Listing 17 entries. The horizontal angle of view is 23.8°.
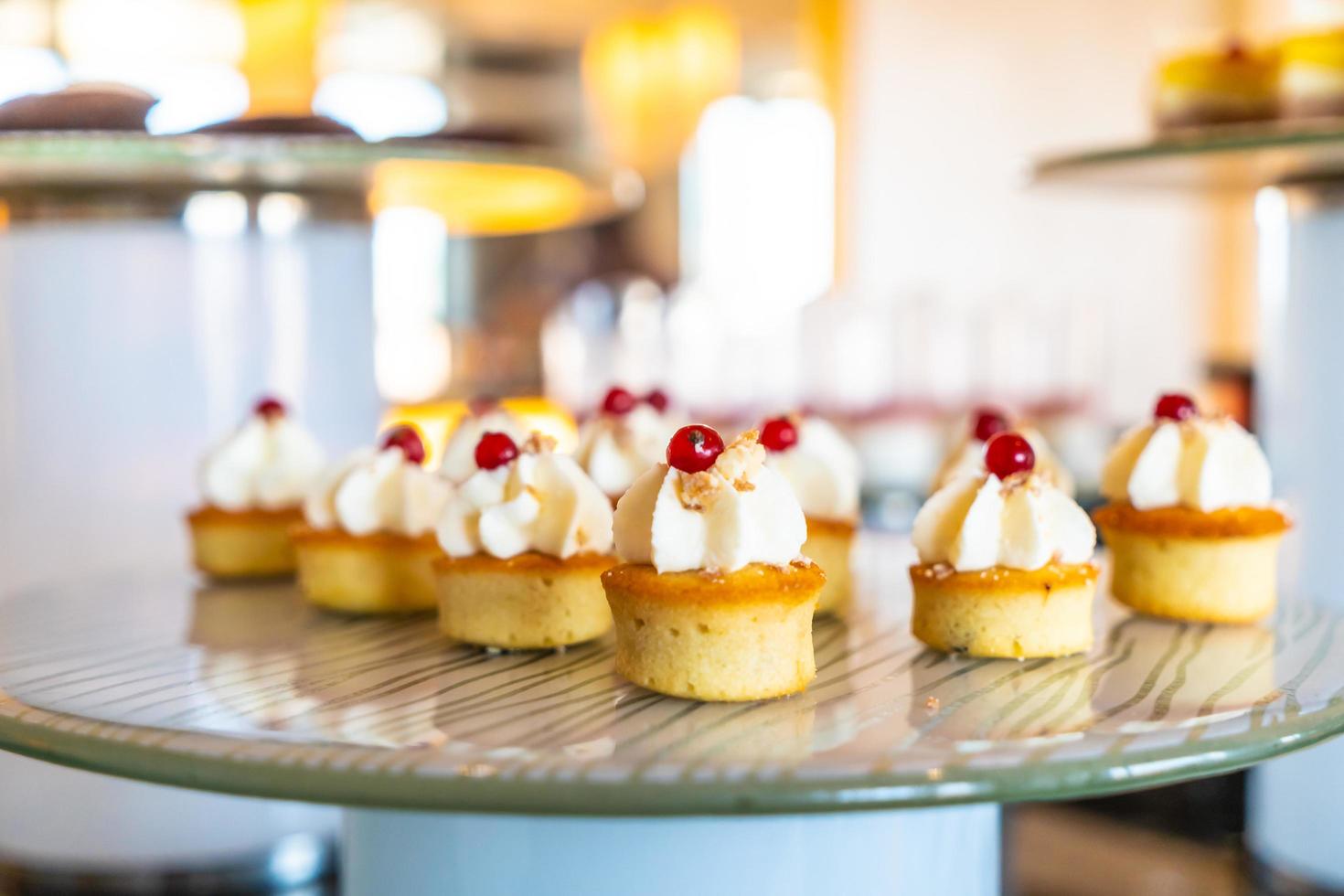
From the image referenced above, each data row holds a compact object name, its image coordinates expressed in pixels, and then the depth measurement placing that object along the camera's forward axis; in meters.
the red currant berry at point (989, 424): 0.70
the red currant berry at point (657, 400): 0.75
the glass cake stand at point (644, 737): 0.55
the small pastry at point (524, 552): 0.64
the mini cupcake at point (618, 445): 0.71
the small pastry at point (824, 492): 0.68
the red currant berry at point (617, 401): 0.71
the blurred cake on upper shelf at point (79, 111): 0.72
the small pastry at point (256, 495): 0.74
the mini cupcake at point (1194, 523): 0.67
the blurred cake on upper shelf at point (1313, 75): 0.80
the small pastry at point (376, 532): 0.69
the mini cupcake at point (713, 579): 0.60
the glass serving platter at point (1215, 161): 0.70
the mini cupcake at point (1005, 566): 0.63
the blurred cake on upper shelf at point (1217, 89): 0.83
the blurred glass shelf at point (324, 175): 0.70
